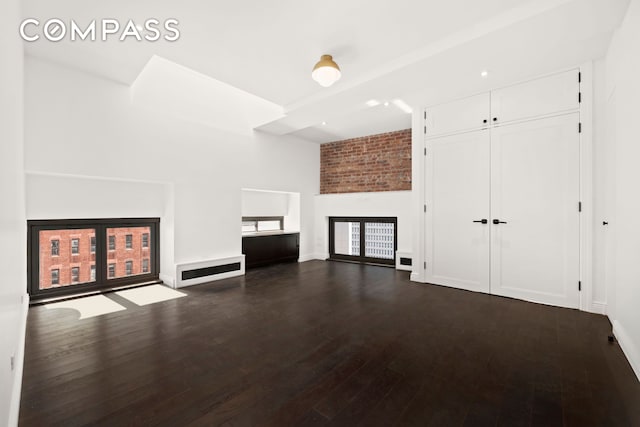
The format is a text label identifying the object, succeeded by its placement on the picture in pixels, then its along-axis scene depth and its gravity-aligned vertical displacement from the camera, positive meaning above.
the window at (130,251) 4.22 -0.57
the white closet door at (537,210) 3.32 +0.01
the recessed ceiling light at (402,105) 4.34 +1.65
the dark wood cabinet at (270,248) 5.67 -0.75
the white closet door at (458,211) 3.93 +0.01
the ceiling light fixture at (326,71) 2.94 +1.44
